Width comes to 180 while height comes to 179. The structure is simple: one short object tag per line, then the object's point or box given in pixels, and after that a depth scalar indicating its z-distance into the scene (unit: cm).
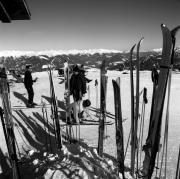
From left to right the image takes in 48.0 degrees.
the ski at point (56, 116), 454
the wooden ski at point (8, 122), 303
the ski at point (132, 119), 299
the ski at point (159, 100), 235
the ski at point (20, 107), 824
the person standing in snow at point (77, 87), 614
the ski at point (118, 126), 342
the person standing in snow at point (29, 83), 836
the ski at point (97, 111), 744
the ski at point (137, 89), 277
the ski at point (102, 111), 413
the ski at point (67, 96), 561
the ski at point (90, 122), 658
